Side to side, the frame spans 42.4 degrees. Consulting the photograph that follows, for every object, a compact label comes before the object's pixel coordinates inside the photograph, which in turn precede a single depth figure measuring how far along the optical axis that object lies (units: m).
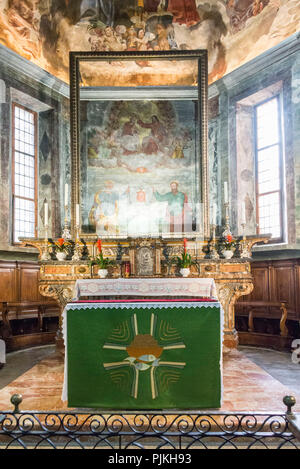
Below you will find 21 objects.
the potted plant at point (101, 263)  6.72
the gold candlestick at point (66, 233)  7.11
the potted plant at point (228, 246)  6.81
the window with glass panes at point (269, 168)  8.52
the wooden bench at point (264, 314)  7.36
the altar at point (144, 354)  3.77
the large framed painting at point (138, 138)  7.91
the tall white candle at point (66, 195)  6.88
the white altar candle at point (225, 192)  6.95
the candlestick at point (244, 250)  6.85
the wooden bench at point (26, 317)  7.33
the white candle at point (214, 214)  7.48
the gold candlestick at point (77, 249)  6.95
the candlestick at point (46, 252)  6.80
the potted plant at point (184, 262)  6.68
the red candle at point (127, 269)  6.70
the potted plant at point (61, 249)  6.84
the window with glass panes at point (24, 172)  8.62
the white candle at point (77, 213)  7.49
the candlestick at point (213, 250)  6.91
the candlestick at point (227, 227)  6.98
